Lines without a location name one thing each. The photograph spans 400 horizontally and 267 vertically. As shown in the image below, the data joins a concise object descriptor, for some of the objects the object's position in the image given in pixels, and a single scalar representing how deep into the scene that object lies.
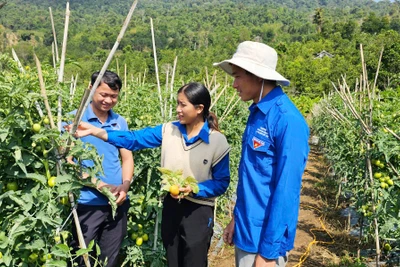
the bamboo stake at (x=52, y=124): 1.77
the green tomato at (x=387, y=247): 3.92
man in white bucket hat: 2.02
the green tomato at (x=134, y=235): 3.56
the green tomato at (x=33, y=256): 1.92
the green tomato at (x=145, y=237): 3.60
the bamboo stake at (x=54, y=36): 2.08
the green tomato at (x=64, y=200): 2.04
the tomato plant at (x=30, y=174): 1.80
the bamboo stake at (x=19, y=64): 1.98
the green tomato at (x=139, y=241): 3.54
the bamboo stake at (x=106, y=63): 1.75
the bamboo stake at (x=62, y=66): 1.87
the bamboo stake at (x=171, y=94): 3.89
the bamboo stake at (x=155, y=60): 3.23
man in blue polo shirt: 2.76
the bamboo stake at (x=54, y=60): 2.00
